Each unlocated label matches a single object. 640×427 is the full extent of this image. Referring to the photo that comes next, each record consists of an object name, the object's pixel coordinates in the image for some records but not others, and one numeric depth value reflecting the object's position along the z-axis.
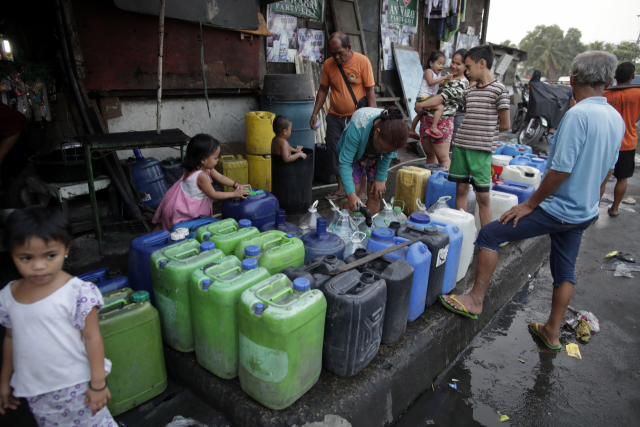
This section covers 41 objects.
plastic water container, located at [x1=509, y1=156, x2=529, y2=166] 5.15
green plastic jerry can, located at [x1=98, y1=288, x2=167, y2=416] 1.84
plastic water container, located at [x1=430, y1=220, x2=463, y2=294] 2.84
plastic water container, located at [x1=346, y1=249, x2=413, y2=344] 2.21
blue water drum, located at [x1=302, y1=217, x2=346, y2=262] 2.53
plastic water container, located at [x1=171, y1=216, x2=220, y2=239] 2.67
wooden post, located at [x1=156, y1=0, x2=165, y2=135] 3.78
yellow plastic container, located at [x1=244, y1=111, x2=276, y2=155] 5.04
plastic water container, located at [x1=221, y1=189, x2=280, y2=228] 3.24
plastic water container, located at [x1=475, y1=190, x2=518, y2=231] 3.93
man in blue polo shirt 2.25
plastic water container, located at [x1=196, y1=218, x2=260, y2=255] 2.34
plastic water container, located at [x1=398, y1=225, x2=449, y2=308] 2.61
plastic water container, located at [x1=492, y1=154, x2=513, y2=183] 4.79
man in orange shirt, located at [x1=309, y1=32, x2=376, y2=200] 4.63
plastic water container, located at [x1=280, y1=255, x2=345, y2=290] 2.04
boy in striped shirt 3.38
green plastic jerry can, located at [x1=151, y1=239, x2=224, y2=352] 2.04
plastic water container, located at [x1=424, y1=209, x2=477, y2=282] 3.06
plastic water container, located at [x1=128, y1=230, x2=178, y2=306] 2.38
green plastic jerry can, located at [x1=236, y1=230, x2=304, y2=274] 2.19
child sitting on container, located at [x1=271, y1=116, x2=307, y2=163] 4.07
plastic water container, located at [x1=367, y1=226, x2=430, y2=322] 2.44
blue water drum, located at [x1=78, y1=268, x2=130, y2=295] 2.06
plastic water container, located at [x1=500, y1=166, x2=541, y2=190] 4.69
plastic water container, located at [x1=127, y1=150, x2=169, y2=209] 4.55
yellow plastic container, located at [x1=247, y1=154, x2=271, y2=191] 5.18
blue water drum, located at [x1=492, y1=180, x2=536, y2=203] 4.18
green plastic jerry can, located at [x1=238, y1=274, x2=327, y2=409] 1.71
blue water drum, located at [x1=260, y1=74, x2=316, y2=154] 5.41
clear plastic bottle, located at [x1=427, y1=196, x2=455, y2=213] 3.35
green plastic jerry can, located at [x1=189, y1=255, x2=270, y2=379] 1.88
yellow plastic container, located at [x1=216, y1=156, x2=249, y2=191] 4.89
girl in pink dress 3.14
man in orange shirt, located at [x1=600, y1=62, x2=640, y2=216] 4.82
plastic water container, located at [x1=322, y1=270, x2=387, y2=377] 1.96
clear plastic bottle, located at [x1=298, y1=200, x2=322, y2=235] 3.14
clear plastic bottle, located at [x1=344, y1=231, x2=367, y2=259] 2.89
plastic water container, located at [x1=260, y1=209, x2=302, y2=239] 2.82
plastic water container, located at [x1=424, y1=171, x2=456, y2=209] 4.05
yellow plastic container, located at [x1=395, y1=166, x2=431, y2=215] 4.30
